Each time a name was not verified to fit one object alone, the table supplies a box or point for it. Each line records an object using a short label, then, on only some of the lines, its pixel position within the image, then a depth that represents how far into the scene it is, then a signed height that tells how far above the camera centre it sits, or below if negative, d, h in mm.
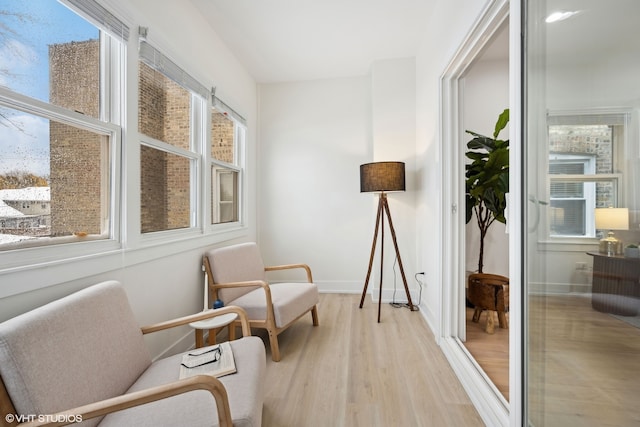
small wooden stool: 2406 -722
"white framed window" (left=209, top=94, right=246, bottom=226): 2887 +553
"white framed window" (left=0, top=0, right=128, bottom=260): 1197 +420
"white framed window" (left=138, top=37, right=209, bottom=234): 1939 +568
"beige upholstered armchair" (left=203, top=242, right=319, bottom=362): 2172 -693
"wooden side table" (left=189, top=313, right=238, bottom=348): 1700 -676
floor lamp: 2896 +338
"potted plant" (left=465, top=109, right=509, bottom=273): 2480 +351
